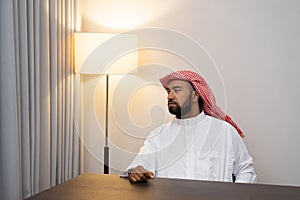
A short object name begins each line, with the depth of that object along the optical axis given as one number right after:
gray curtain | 2.16
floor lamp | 2.74
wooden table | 1.33
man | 2.50
